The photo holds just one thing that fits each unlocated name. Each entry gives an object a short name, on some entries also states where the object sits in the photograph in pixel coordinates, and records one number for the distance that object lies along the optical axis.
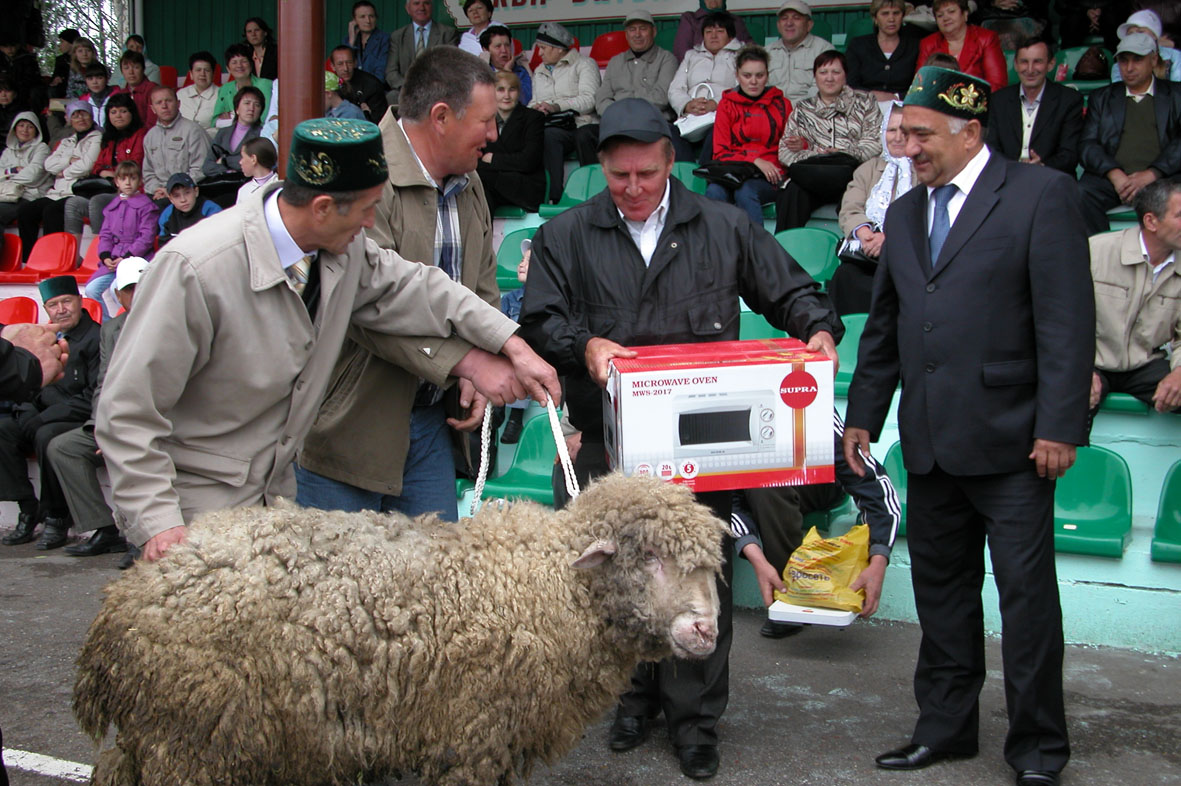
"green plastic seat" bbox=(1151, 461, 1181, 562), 4.99
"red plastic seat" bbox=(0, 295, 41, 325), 10.51
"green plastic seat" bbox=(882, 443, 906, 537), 5.84
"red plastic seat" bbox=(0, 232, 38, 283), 12.30
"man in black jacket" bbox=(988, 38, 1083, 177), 7.97
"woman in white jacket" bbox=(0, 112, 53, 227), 12.79
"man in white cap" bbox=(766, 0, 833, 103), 9.95
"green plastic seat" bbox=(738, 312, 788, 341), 6.91
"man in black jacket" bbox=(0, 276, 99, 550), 7.54
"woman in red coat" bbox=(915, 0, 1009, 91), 8.76
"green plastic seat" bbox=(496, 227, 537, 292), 9.09
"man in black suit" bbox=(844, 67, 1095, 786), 3.47
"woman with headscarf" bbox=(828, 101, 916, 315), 7.32
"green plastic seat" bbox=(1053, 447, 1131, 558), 5.12
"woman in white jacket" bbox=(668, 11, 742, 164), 10.02
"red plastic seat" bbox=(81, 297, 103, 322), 10.12
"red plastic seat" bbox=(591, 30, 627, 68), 12.40
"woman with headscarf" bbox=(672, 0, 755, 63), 10.72
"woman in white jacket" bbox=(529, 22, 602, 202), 10.38
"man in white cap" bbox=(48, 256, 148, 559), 7.27
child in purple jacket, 10.85
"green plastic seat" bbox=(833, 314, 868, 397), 6.73
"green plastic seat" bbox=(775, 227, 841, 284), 8.08
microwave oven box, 3.21
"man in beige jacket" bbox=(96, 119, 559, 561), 2.59
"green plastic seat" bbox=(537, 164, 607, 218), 9.94
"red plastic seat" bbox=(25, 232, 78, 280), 11.73
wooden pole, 6.28
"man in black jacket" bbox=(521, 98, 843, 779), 3.70
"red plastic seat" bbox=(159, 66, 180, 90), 15.40
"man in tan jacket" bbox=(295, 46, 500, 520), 3.47
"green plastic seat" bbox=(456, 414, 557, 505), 6.30
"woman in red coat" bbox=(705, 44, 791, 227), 8.79
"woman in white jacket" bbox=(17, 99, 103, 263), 12.49
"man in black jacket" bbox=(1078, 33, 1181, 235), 7.55
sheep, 2.47
